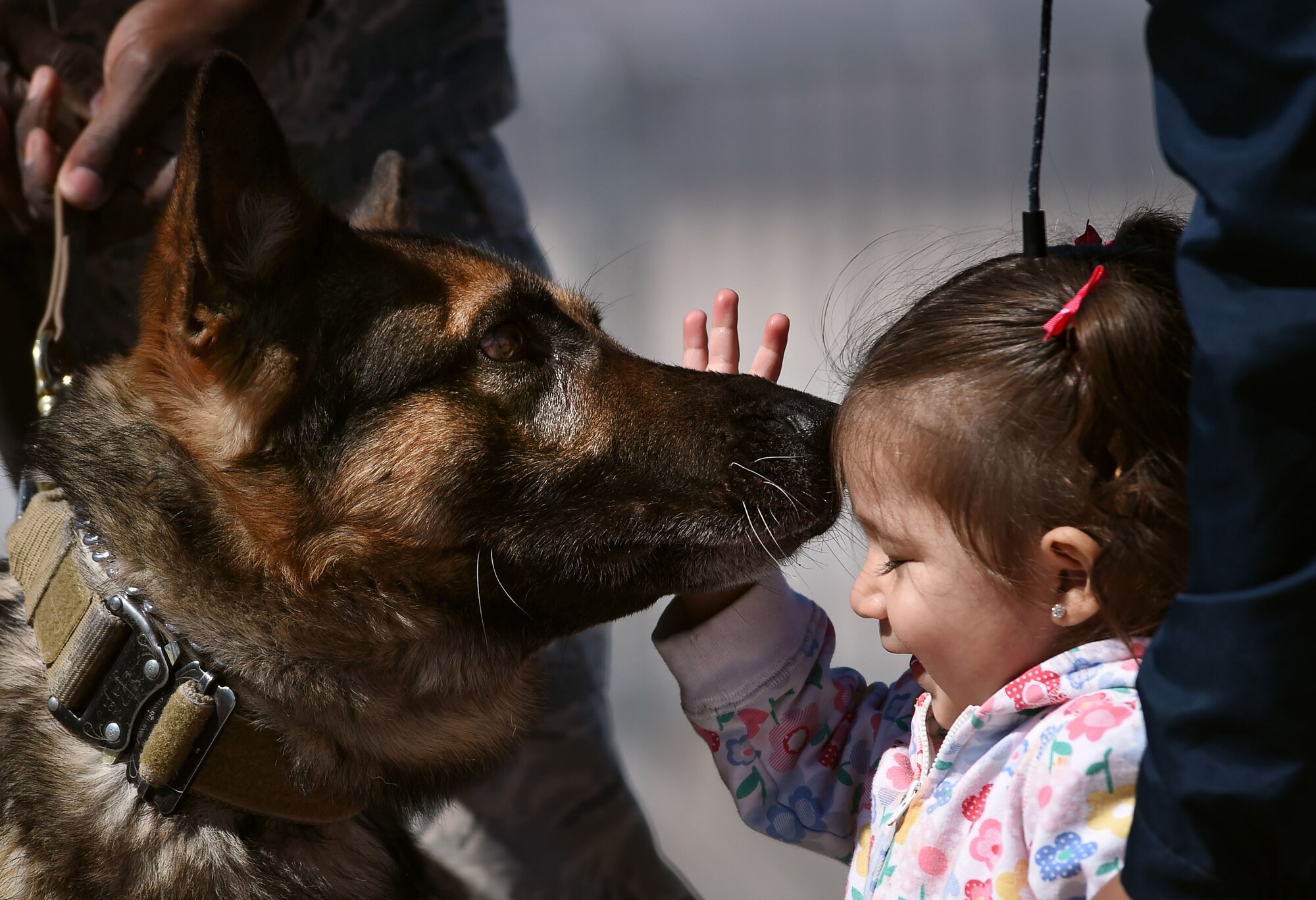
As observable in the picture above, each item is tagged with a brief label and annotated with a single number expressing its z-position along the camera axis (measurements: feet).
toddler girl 8.08
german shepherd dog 8.44
